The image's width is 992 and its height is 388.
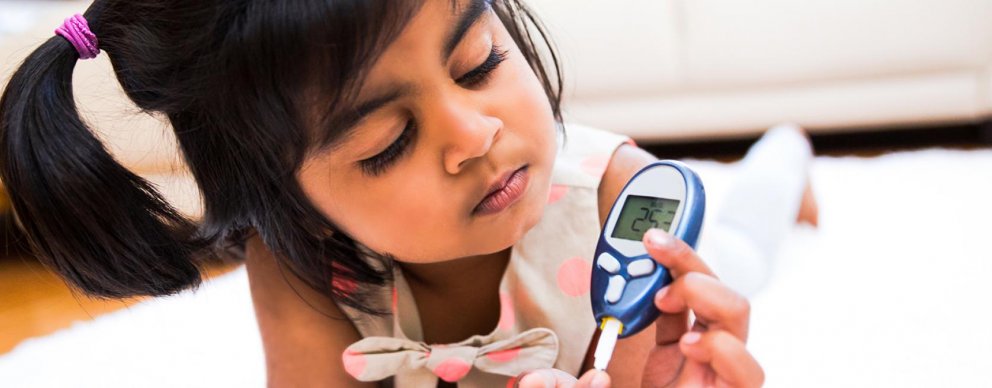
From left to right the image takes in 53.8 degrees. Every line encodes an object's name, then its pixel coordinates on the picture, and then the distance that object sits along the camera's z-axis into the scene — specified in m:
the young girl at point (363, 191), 0.56
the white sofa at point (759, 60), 1.45
